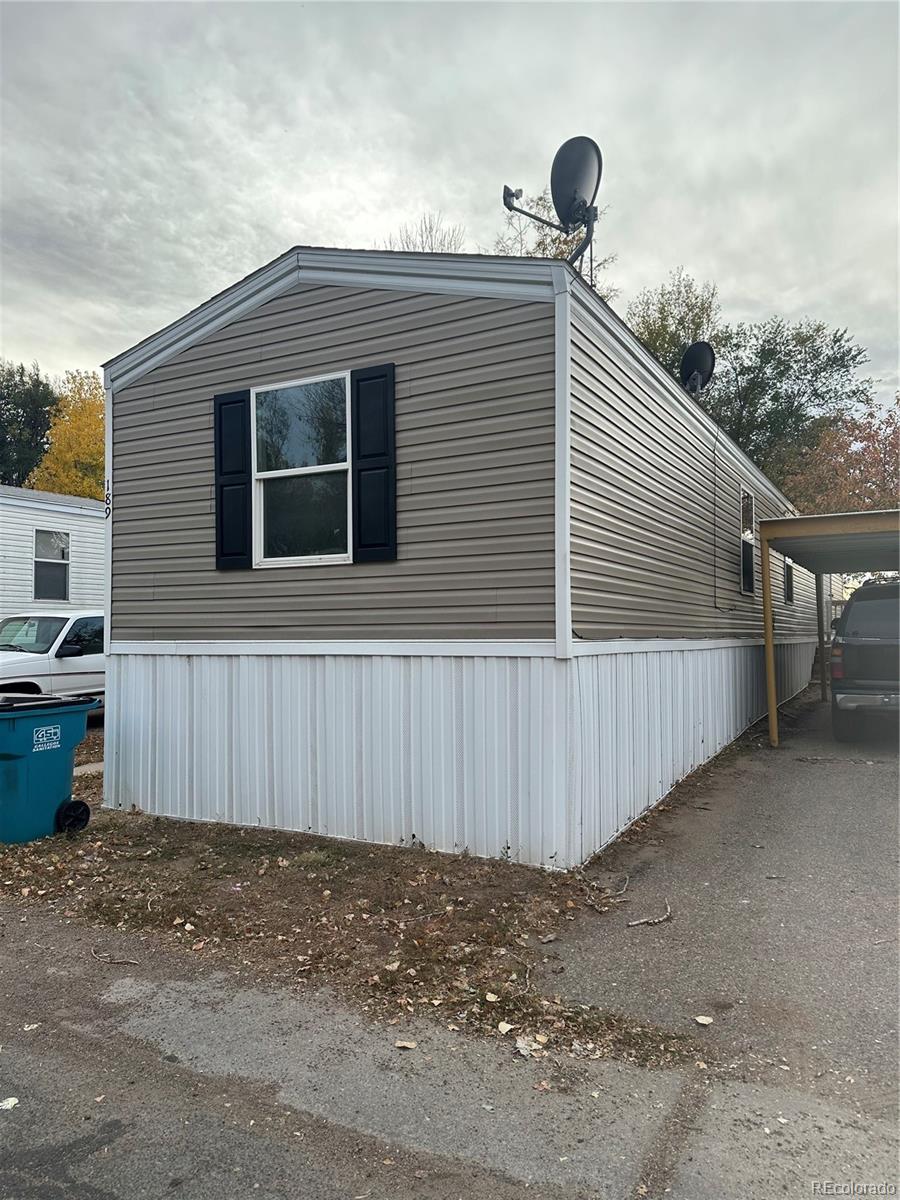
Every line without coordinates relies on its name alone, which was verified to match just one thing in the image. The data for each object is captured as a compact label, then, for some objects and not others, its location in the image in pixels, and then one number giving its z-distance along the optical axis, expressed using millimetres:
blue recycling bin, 5449
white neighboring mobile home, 13289
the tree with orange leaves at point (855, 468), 20703
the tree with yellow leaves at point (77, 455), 25500
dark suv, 8609
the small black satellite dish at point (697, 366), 10859
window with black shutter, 5535
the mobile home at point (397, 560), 4996
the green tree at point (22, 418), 30189
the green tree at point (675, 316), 24594
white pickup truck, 10383
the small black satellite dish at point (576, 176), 6793
